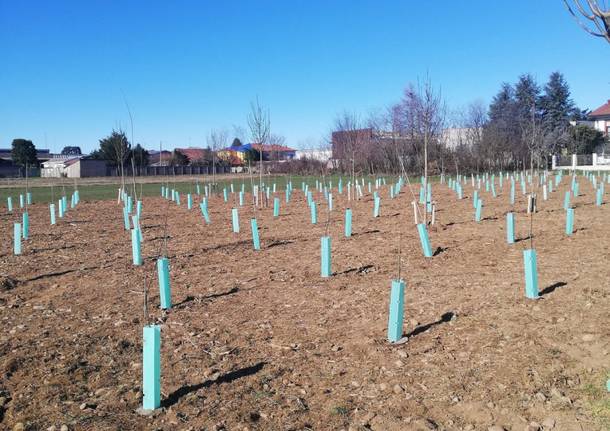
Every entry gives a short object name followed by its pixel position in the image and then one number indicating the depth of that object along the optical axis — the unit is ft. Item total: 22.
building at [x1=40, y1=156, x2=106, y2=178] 226.58
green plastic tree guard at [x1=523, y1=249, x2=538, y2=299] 19.27
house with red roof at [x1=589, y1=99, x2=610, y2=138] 216.74
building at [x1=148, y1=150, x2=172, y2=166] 281.43
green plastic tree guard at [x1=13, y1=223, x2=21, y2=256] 34.81
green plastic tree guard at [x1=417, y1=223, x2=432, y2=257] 28.55
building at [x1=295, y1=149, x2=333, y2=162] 176.19
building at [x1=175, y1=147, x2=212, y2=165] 227.79
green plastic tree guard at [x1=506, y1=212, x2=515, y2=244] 31.12
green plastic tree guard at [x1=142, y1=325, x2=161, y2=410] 12.42
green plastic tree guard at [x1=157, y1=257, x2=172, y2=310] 20.83
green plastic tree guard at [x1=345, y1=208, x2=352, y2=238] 36.94
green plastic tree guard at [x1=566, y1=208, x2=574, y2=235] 33.60
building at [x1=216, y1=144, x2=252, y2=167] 219.63
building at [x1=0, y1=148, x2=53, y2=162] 303.76
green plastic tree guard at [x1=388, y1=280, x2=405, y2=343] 16.02
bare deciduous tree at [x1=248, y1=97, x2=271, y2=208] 59.47
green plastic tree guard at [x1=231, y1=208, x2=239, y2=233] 41.01
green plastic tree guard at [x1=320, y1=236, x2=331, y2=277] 25.07
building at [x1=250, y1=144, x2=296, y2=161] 265.56
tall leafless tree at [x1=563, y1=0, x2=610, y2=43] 10.56
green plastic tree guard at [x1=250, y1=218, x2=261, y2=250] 33.42
